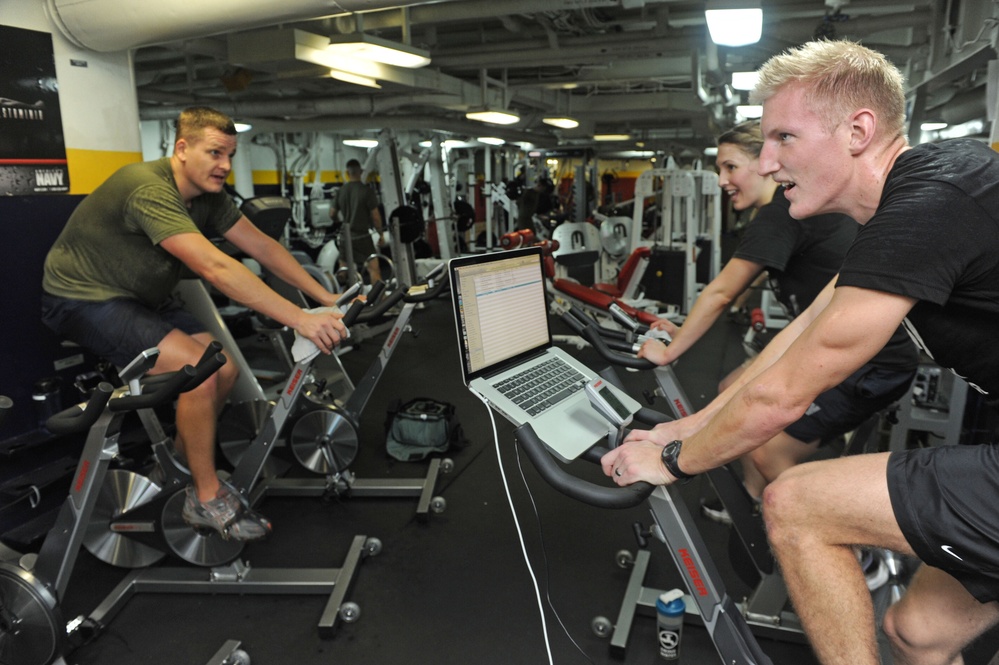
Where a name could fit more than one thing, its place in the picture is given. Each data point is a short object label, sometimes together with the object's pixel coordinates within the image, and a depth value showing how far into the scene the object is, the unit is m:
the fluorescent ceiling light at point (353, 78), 4.98
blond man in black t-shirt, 1.09
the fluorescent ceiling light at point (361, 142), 12.31
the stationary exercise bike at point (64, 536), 1.84
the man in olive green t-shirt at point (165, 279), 2.39
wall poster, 2.66
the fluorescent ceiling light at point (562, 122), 9.08
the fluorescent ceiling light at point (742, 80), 5.48
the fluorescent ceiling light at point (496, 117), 7.60
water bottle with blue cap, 2.01
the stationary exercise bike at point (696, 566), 1.30
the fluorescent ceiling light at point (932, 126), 7.90
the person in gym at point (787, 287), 2.12
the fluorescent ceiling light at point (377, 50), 4.15
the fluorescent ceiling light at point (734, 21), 3.18
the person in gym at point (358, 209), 7.67
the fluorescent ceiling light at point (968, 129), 5.99
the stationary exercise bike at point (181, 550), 2.42
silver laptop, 1.64
